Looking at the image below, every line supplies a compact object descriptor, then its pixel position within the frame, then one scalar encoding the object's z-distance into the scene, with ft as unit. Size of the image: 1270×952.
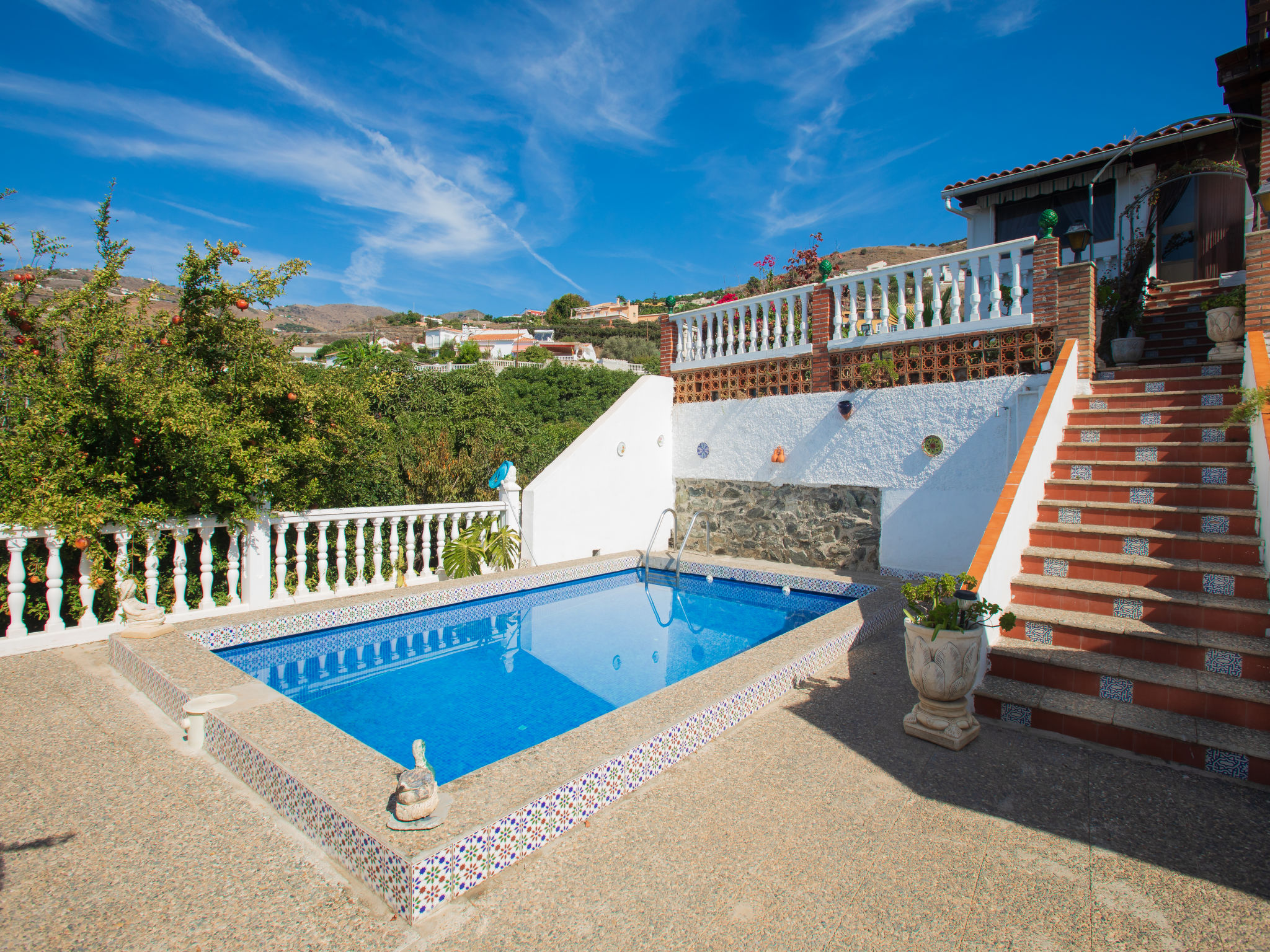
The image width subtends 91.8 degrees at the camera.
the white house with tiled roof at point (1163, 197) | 31.42
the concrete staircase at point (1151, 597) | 10.77
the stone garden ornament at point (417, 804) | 7.47
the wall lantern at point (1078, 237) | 21.25
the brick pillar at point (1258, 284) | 17.53
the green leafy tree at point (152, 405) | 14.90
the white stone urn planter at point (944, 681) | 10.83
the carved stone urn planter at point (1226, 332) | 19.38
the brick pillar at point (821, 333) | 27.17
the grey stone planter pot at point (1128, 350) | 22.70
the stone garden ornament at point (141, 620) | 14.85
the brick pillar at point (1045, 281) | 21.02
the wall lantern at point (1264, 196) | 18.13
